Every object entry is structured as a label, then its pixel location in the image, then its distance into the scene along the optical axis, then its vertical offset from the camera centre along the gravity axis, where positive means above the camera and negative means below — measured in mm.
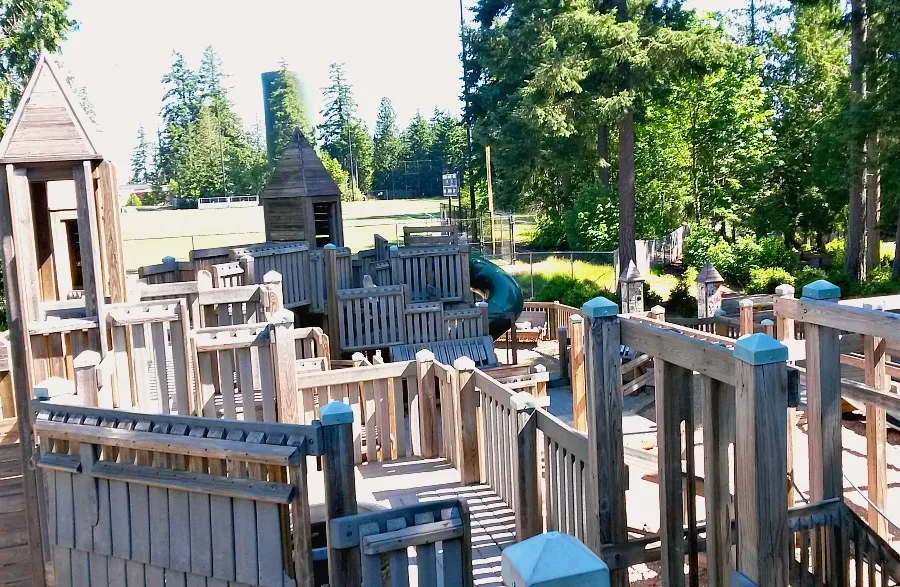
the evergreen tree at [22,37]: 27969 +7061
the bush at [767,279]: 27562 -2258
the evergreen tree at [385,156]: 106438 +9482
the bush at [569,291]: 25453 -2174
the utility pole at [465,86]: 39312 +6654
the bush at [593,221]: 33469 -31
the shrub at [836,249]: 31753 -1666
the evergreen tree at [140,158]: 104500 +10856
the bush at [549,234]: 39375 -560
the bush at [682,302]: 23922 -2497
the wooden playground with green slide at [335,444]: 4035 -1348
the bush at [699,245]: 29844 -1109
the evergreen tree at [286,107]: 87188 +13643
